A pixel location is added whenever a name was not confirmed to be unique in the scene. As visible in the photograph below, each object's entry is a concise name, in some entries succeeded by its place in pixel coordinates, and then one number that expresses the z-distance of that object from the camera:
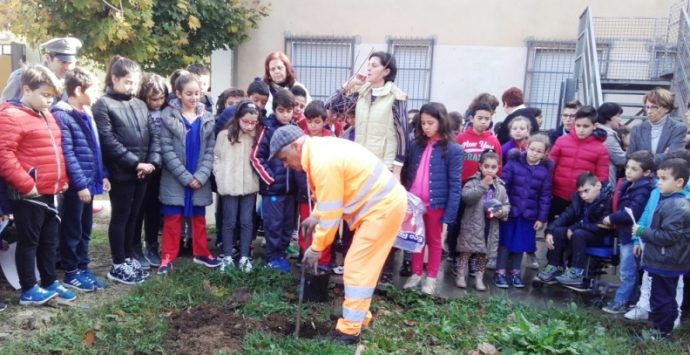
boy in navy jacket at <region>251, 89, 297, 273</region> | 5.16
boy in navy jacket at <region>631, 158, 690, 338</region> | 4.08
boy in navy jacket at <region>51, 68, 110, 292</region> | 4.38
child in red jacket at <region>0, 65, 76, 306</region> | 3.96
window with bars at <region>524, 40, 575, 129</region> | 10.66
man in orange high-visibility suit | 3.62
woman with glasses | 5.28
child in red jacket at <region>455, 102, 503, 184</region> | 5.49
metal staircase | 8.11
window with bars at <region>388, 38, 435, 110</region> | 11.06
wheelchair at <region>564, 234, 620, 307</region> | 5.00
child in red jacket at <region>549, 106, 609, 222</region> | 5.38
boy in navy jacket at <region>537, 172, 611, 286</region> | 5.02
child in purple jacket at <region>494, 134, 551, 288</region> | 5.27
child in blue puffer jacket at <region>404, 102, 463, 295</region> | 4.90
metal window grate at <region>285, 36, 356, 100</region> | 11.35
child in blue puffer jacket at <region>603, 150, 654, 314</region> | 4.65
